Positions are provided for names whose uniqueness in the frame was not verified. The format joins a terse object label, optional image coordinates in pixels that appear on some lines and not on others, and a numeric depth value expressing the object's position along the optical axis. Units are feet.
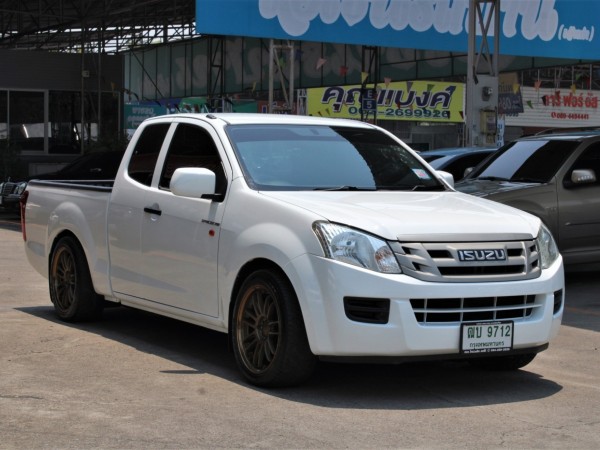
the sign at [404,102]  165.17
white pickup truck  20.25
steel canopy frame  130.82
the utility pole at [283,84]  92.58
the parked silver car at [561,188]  39.60
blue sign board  70.90
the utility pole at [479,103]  67.10
